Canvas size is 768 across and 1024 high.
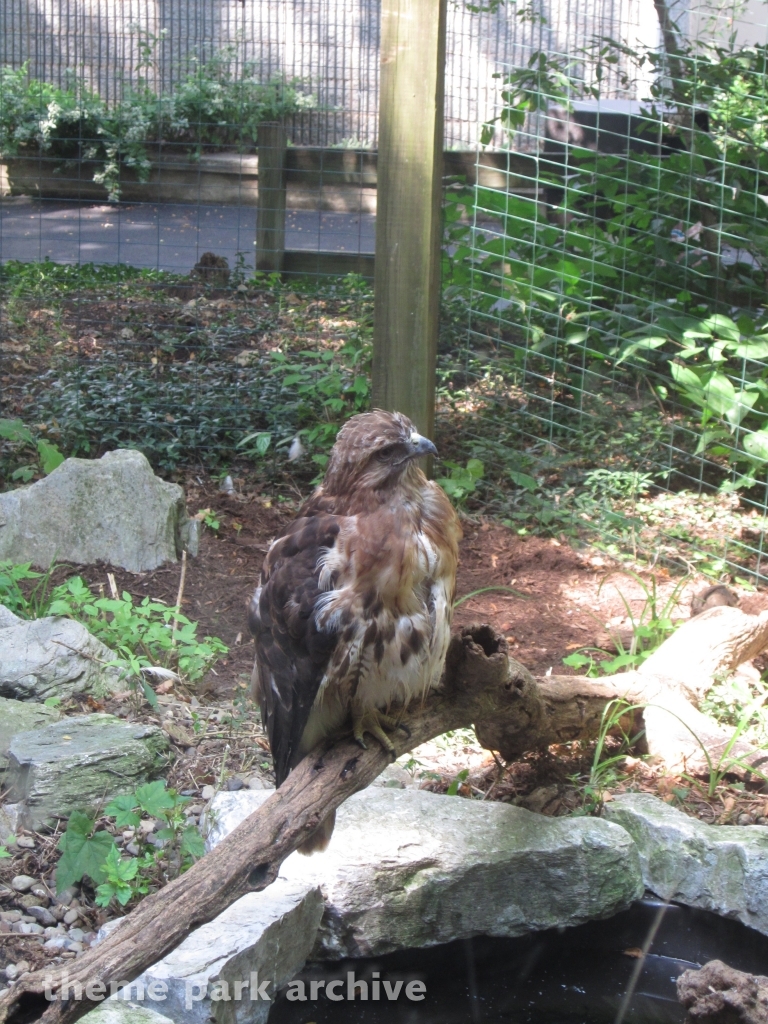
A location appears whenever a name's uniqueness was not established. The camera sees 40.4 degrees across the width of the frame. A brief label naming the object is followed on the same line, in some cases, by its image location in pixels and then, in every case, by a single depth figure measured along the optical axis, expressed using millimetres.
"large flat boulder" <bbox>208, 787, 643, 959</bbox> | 3012
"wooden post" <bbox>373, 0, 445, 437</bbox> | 4047
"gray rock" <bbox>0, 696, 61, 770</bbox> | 3457
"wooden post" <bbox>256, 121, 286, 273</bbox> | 6648
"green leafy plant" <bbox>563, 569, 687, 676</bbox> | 4125
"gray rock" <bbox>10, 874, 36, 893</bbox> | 3012
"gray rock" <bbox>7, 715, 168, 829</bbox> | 3215
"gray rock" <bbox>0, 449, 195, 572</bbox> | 4910
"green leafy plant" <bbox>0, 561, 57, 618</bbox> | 4367
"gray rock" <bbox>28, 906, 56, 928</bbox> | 2912
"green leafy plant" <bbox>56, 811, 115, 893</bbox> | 2844
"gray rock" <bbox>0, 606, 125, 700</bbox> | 3857
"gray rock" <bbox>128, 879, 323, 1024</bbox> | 2553
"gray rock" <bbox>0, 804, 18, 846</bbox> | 3170
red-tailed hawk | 2623
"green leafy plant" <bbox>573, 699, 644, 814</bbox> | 3477
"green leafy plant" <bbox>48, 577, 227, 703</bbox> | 4082
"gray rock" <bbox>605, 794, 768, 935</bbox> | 3125
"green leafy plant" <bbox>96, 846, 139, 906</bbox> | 2879
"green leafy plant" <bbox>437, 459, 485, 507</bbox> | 5461
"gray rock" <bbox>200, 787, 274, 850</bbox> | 3094
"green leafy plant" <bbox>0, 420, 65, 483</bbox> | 5469
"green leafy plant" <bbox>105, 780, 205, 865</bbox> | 2953
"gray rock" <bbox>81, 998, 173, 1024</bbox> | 2420
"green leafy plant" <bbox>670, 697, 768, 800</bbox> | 3568
